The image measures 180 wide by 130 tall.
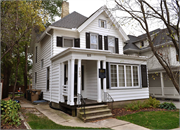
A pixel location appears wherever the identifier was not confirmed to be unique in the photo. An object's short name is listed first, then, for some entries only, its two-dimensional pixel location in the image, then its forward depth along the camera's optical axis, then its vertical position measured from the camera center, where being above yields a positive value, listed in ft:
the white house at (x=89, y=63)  29.89 +3.04
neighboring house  48.97 +2.59
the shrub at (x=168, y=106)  31.59 -6.34
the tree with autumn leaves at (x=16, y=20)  30.99 +13.12
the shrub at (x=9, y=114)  18.88 -4.70
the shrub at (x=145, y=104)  30.74 -6.00
